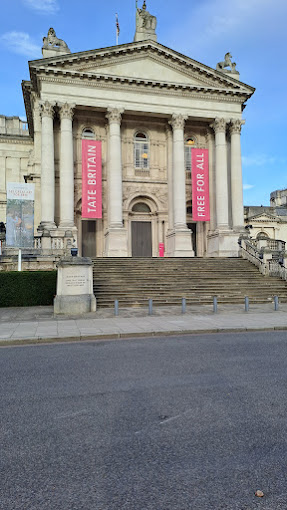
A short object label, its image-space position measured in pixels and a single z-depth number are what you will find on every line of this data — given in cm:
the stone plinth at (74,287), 1522
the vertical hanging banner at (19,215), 1914
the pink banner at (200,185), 3180
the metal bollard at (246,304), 1522
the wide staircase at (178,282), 1873
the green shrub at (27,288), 1803
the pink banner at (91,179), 2931
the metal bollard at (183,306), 1504
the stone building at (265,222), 4300
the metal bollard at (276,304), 1570
